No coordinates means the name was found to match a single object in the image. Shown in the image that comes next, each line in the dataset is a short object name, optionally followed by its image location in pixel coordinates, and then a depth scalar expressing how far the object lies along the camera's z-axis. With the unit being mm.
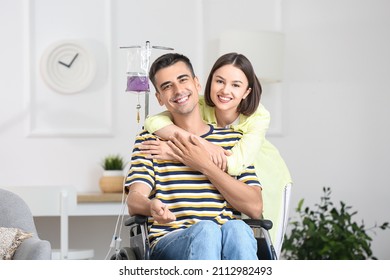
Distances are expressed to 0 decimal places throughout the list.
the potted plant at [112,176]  6257
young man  3422
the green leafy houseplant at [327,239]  6242
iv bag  4242
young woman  3528
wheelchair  3424
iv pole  4109
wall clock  6617
